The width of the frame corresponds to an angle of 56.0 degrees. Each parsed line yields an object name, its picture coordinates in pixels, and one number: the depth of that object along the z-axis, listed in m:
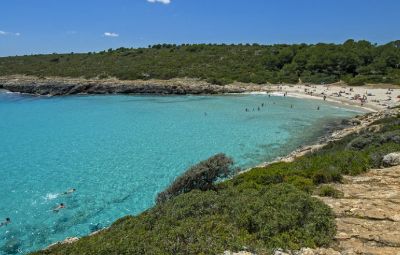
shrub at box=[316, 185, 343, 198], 11.83
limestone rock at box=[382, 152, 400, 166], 15.23
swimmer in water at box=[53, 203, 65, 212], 19.91
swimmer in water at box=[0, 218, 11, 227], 18.48
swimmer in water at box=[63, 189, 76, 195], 22.41
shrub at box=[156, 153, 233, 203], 15.13
